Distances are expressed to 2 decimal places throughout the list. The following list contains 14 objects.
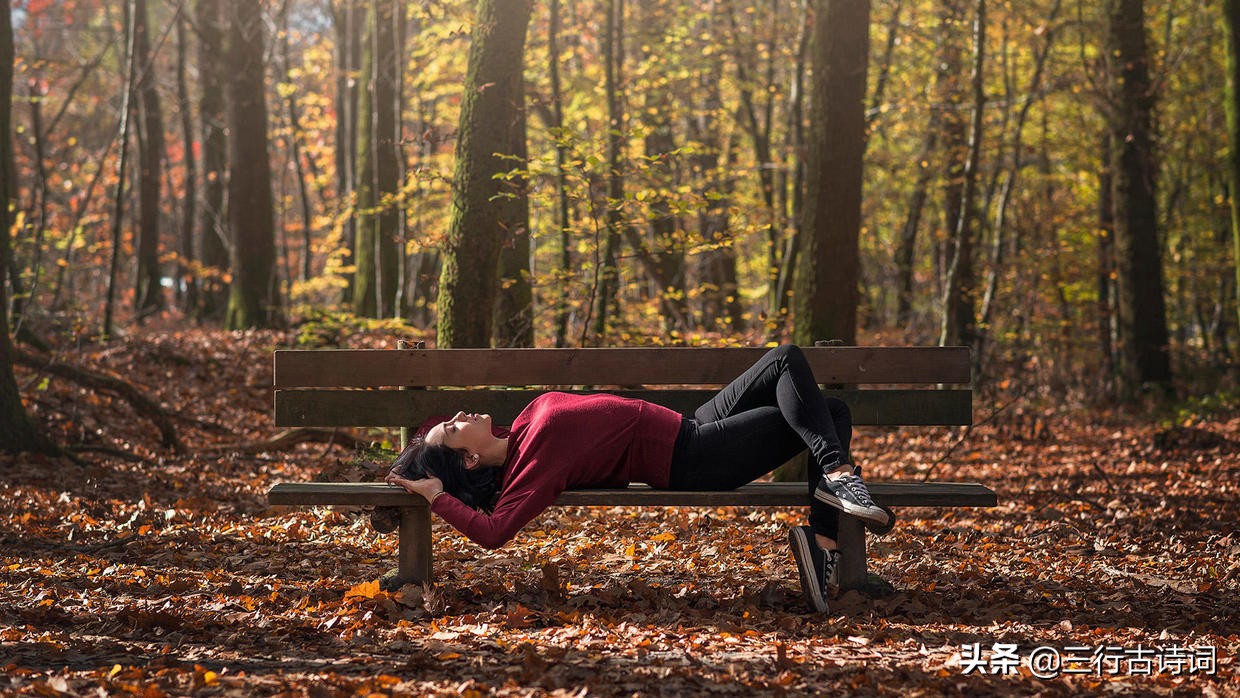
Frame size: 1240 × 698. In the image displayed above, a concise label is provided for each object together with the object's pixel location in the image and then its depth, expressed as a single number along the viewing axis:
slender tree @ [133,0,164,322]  19.31
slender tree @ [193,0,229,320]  18.48
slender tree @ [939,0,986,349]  11.16
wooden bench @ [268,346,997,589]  5.52
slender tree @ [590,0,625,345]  9.65
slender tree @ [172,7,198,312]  18.11
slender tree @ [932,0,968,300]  13.78
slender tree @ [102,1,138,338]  11.65
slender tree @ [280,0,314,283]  20.12
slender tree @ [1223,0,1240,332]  10.55
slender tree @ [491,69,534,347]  9.88
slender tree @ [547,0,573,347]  10.14
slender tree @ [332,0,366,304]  20.67
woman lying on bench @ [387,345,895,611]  4.59
